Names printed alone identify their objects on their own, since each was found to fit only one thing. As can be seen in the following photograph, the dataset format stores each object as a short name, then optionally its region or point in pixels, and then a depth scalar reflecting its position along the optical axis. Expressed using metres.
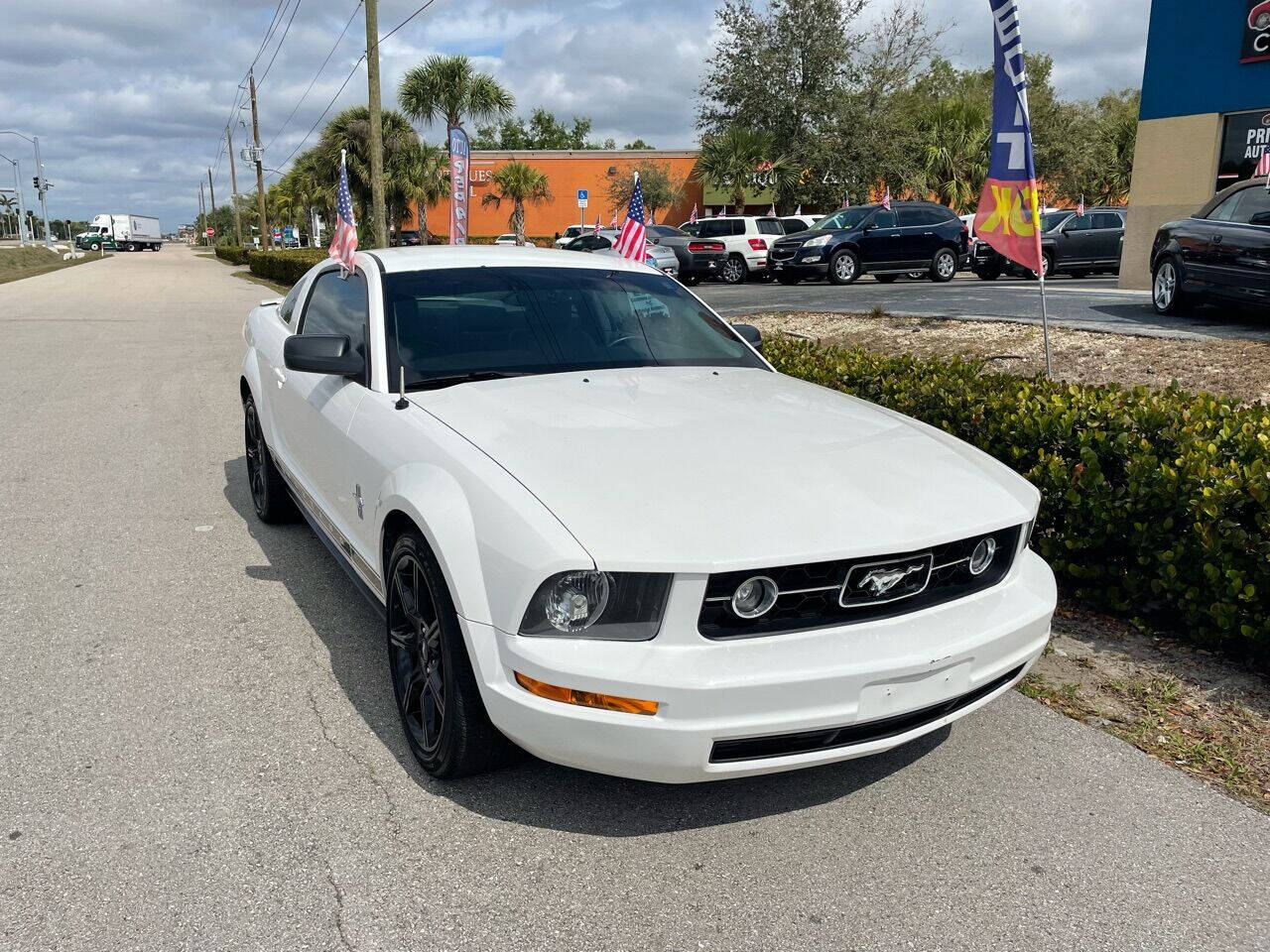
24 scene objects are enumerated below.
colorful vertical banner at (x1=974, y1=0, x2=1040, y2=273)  7.35
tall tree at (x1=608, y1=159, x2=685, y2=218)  51.59
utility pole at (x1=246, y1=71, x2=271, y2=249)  44.19
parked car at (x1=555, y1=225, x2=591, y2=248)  33.31
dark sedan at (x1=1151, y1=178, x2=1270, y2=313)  9.66
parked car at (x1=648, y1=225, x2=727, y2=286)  25.88
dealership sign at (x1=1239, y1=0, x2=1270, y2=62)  14.70
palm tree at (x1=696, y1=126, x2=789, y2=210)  40.44
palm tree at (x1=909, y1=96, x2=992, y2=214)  41.16
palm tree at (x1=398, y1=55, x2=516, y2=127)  38.81
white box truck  94.81
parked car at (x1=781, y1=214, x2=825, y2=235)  29.42
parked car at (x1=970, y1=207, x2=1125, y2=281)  23.20
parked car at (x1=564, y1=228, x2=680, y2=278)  24.02
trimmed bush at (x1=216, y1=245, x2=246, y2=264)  57.34
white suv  26.12
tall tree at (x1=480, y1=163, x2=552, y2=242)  49.97
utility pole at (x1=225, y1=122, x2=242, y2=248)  65.63
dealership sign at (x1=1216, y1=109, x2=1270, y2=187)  15.22
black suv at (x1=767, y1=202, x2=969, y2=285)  21.59
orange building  54.66
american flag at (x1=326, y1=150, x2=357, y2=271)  9.02
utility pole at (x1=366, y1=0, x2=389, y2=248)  19.06
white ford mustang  2.48
